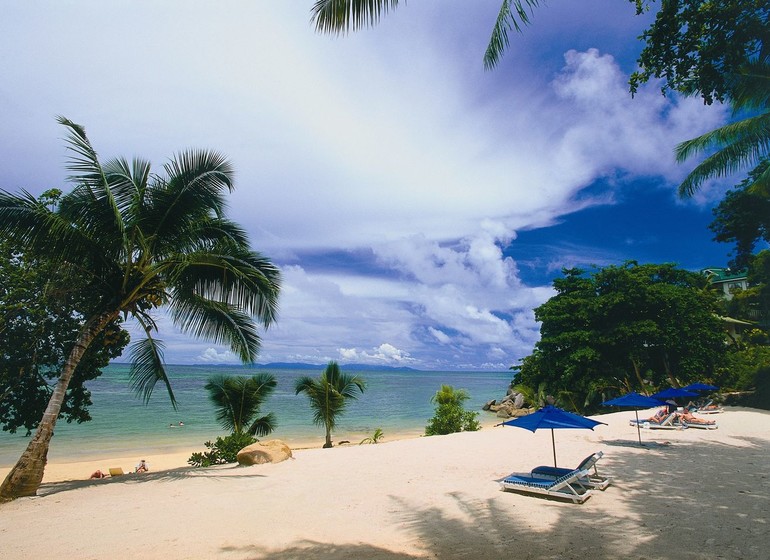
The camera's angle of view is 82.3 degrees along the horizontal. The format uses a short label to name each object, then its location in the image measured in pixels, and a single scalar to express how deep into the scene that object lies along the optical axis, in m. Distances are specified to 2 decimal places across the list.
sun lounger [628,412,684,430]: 16.17
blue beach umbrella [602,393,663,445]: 13.63
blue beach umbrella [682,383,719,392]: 18.45
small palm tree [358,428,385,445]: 20.51
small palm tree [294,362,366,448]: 20.44
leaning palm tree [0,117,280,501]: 8.65
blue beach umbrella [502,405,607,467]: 8.06
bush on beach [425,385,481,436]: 20.42
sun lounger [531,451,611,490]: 8.03
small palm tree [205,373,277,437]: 16.56
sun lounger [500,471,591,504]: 7.41
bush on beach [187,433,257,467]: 13.20
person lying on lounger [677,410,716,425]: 16.19
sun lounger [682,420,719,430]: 15.89
